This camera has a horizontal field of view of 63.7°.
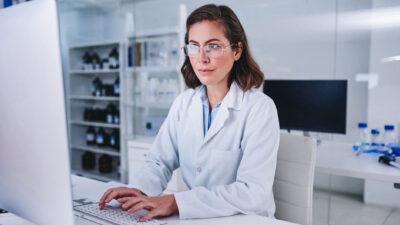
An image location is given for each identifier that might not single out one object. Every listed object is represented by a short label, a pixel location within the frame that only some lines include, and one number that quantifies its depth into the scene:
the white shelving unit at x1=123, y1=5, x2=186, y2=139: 3.65
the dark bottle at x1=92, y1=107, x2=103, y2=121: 4.62
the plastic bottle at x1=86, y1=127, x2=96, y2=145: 4.70
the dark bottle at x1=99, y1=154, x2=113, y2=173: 4.57
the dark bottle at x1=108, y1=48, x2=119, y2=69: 4.30
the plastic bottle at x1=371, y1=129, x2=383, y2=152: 2.37
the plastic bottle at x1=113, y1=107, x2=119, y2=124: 4.31
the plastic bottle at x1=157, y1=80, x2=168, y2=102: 3.72
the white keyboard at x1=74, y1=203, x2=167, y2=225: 0.91
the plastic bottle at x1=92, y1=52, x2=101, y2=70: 4.53
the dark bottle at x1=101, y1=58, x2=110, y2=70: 4.40
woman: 1.00
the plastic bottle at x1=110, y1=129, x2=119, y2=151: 4.40
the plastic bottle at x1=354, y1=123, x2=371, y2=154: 2.40
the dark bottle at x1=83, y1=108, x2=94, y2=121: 4.72
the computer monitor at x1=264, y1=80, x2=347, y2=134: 2.34
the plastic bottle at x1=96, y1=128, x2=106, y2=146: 4.55
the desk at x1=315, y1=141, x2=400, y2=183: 1.72
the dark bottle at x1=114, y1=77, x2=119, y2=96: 4.31
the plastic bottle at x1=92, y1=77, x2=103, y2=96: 4.54
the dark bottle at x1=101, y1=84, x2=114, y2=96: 4.48
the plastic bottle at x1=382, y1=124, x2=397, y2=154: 2.45
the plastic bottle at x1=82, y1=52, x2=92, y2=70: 4.55
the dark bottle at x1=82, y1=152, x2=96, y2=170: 4.79
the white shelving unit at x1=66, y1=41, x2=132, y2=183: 4.39
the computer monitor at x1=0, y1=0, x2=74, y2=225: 0.60
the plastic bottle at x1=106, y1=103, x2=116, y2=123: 4.36
